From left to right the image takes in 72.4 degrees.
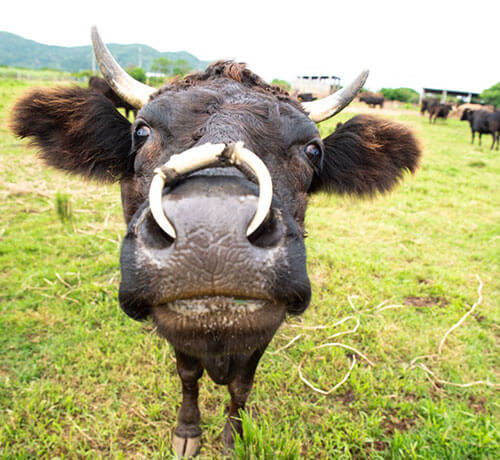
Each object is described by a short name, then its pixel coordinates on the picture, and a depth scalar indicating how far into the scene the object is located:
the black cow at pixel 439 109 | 32.27
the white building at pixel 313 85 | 22.36
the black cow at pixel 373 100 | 41.81
